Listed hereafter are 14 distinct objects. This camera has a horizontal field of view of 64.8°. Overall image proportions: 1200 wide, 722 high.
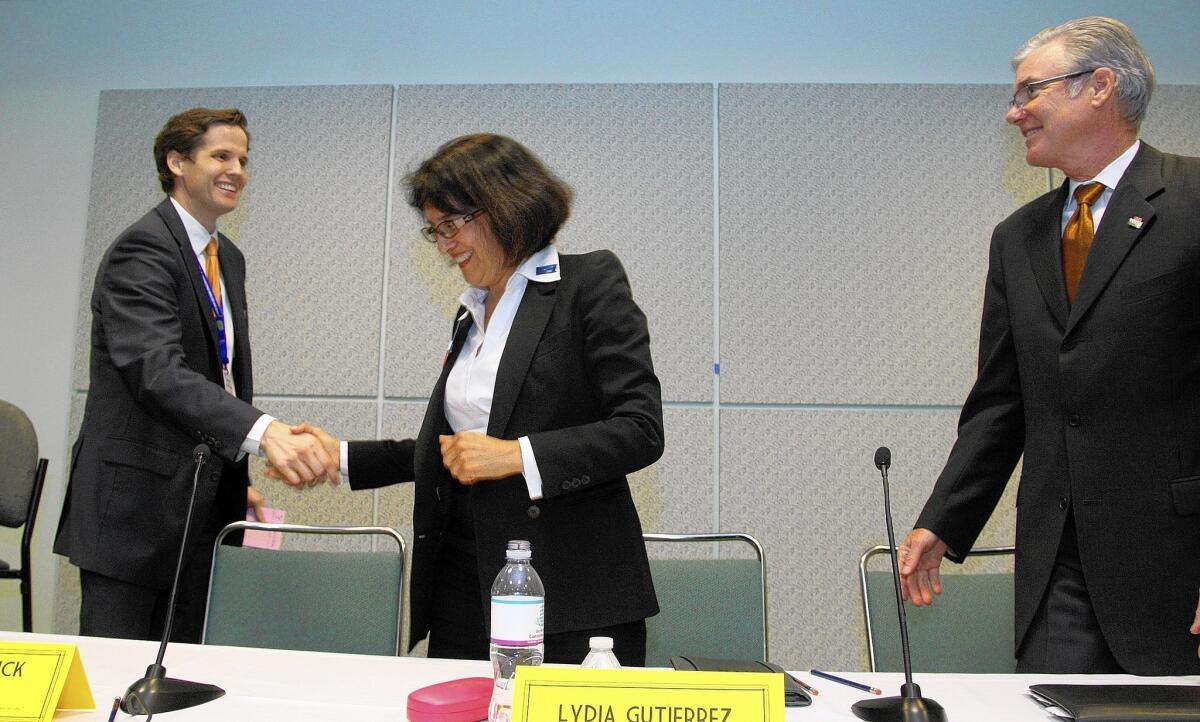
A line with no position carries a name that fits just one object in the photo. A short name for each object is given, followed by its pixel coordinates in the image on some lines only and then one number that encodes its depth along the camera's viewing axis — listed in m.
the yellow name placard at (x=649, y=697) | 0.99
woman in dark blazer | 1.71
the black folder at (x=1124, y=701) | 1.10
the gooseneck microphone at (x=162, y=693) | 1.15
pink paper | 2.49
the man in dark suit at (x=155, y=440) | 2.07
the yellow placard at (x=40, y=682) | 1.08
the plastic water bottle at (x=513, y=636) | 1.23
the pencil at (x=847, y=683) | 1.35
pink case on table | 1.13
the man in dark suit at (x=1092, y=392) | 1.61
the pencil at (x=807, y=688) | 1.32
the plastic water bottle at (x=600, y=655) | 1.22
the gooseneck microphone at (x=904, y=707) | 1.12
